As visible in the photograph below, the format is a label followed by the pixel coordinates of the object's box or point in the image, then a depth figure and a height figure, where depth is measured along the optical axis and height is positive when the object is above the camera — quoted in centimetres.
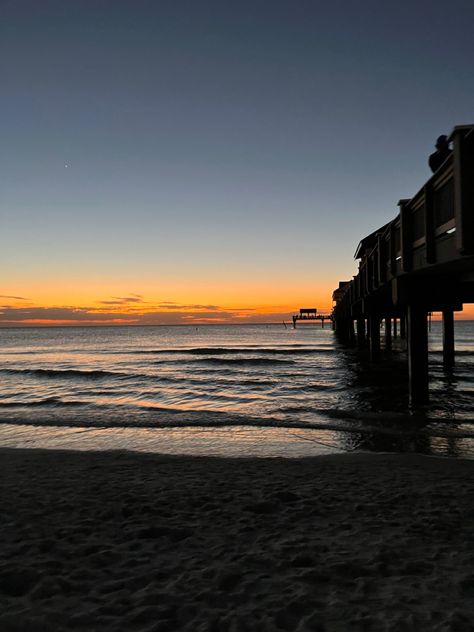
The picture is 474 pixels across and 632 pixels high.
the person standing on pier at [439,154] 854 +298
